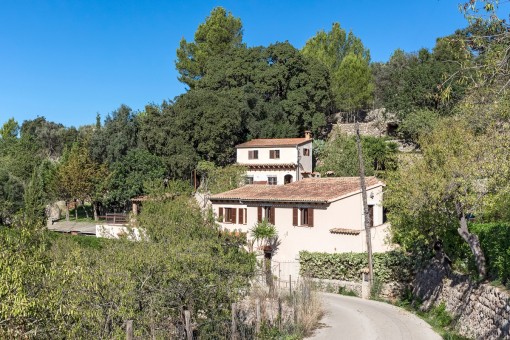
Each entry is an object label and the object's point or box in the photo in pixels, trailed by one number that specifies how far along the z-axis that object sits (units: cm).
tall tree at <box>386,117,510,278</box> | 1798
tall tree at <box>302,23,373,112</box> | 7019
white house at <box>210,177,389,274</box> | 3142
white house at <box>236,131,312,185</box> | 5269
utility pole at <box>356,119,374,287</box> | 2703
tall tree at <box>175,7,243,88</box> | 7125
